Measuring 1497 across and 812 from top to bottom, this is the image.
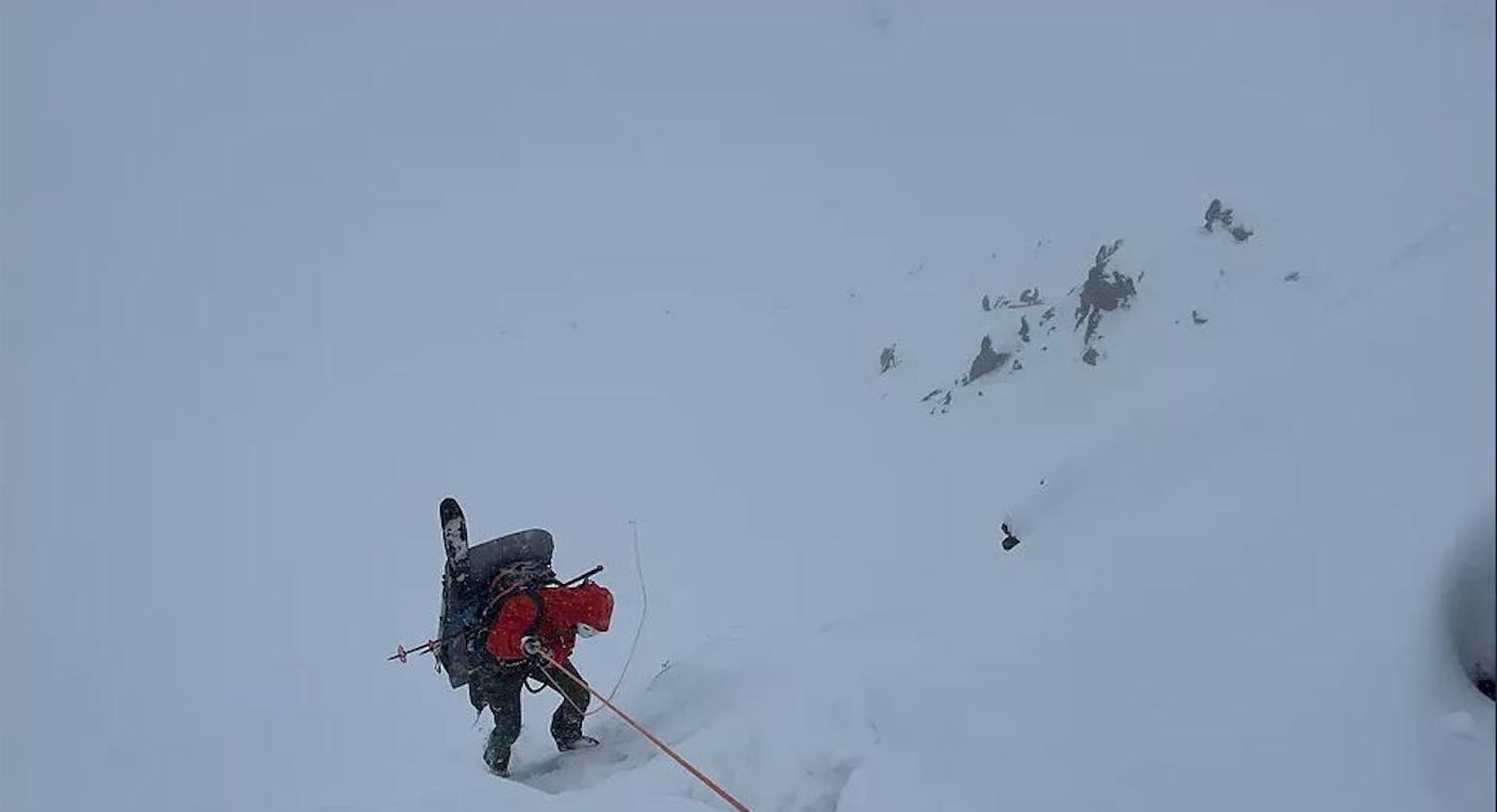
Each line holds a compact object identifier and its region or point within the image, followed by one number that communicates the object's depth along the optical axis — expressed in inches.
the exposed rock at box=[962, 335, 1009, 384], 1129.4
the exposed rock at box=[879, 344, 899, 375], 1524.4
